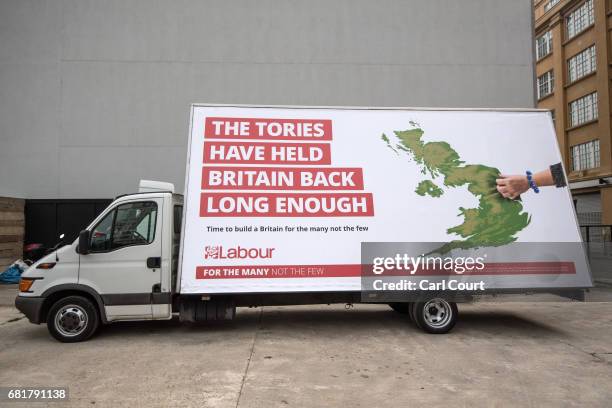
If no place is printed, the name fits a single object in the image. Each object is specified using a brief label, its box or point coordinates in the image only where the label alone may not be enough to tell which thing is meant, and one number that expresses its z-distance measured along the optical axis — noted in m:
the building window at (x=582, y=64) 31.84
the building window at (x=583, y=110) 31.89
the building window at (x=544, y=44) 36.91
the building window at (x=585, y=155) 31.86
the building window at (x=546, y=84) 36.75
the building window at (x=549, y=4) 36.31
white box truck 6.37
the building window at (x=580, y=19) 32.08
